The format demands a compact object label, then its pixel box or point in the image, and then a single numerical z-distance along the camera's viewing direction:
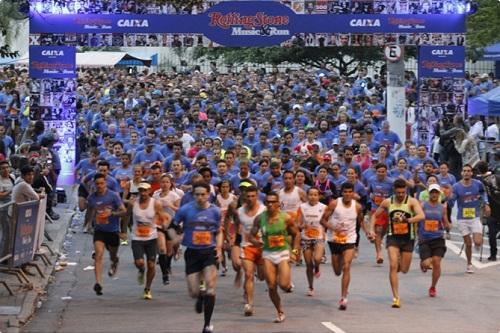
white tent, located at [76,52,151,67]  53.56
